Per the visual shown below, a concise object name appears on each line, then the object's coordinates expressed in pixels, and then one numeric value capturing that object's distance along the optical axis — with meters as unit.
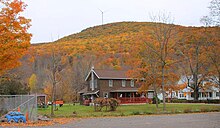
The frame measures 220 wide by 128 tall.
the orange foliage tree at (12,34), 24.03
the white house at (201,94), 81.39
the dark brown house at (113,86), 59.89
